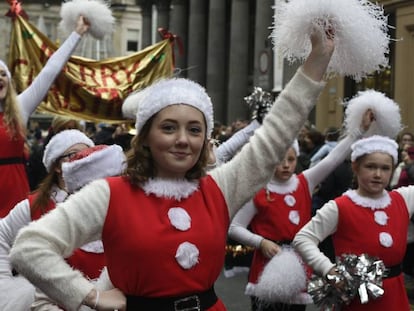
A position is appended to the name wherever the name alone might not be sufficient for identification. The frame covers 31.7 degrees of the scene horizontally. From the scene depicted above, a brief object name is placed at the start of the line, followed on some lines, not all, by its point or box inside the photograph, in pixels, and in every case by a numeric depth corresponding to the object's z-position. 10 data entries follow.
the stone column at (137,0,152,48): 39.06
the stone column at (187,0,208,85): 30.77
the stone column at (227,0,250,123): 25.41
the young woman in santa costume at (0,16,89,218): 4.72
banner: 7.12
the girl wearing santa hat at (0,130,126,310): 3.18
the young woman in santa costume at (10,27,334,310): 2.42
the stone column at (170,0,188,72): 32.88
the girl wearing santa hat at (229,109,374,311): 4.98
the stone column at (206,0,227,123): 28.08
